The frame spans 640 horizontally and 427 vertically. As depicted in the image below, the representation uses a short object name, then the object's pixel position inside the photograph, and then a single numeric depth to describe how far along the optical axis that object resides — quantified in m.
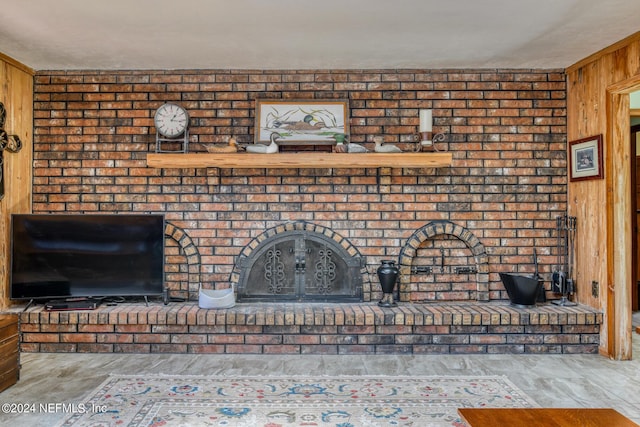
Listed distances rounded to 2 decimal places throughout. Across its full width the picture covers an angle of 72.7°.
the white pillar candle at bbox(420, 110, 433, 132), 3.54
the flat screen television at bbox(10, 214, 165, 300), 3.44
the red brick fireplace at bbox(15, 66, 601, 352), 3.73
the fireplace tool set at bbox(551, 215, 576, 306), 3.62
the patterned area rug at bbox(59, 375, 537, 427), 2.28
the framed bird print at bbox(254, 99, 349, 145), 3.71
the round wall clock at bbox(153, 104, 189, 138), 3.66
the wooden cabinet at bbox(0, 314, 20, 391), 2.64
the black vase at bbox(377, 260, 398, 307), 3.47
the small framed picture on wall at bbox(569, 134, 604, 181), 3.37
